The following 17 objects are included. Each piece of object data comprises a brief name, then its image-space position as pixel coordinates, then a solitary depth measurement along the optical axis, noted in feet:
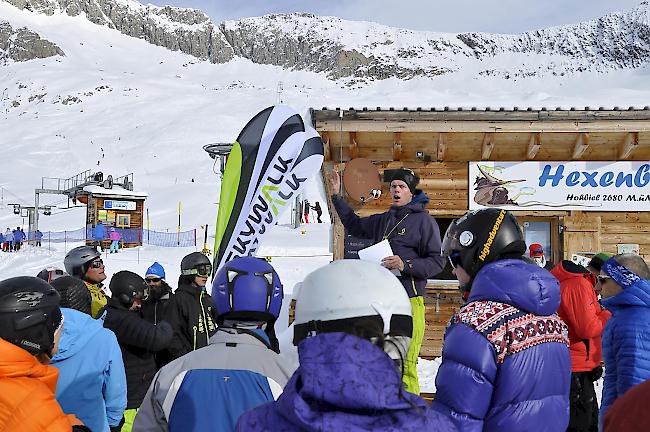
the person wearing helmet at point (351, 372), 4.05
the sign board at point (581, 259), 31.42
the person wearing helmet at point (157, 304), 16.39
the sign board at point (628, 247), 31.76
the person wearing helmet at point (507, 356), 6.89
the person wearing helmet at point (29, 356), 6.34
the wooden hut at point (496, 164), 29.48
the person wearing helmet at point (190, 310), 15.72
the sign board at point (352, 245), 31.10
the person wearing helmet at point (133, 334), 13.51
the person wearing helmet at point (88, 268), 15.56
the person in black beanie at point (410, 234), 14.34
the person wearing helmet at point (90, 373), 10.14
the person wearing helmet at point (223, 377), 7.05
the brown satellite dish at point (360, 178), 30.42
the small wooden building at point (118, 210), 99.96
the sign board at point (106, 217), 103.40
